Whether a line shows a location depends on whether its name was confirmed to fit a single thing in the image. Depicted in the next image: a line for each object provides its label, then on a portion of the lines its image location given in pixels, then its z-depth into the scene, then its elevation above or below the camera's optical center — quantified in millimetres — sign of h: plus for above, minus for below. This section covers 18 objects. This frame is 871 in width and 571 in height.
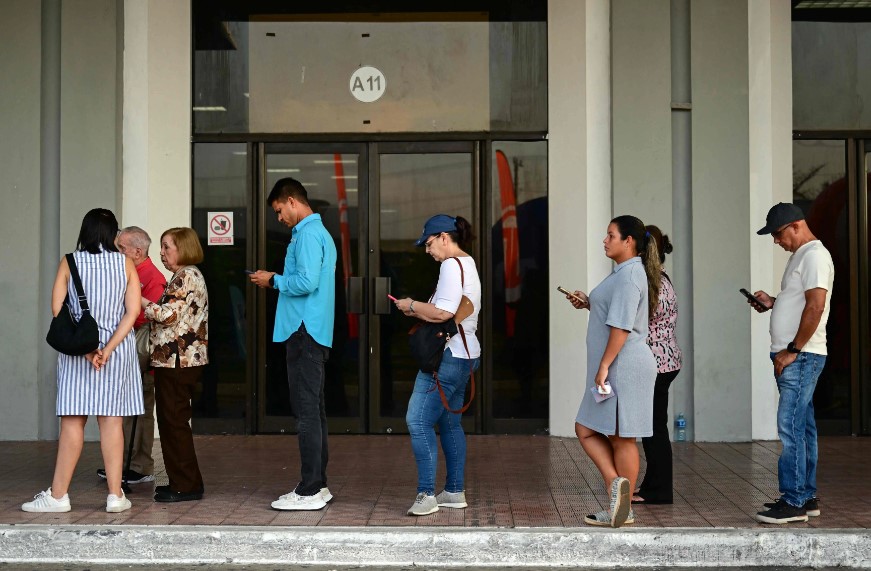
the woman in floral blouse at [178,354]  7164 -304
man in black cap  6523 -258
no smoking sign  10539 +690
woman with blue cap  6766 -261
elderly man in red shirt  7762 -242
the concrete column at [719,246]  9969 +488
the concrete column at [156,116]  10266 +1683
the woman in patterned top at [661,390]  7199 -542
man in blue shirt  6949 -115
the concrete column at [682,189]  10062 +990
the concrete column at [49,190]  10109 +1011
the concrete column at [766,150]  10102 +1337
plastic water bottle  10055 -1079
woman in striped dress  6832 -360
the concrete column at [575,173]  10094 +1142
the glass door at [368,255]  10516 +452
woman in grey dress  6383 -371
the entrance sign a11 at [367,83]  10578 +2012
